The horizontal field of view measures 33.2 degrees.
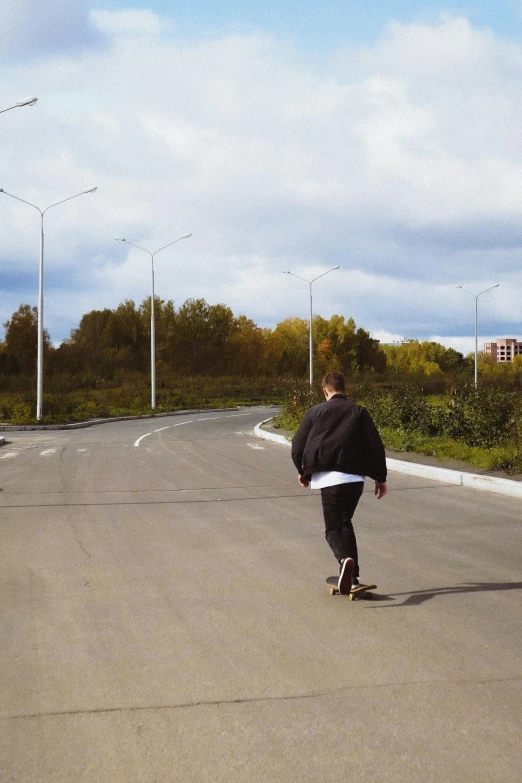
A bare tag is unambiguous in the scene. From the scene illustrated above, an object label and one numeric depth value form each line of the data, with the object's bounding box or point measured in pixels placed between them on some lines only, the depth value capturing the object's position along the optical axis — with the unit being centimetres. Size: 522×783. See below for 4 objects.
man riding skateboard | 652
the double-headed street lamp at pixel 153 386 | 4934
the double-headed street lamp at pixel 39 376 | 3709
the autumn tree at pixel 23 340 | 7625
